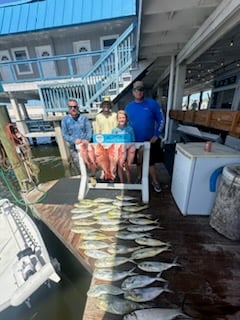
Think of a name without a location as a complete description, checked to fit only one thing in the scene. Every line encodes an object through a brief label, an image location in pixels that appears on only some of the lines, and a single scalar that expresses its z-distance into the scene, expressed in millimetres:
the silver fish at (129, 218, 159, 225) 1914
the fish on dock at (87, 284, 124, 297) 1224
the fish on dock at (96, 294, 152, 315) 1128
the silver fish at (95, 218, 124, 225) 1963
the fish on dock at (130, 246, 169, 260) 1503
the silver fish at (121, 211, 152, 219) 2029
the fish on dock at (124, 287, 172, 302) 1185
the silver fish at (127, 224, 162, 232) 1818
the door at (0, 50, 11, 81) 8164
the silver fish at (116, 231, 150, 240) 1733
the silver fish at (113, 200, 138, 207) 2281
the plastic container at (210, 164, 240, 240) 1490
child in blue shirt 2143
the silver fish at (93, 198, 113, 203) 2393
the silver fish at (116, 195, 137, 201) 2402
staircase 4613
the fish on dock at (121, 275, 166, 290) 1267
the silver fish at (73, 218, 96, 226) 1986
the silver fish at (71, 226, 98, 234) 1858
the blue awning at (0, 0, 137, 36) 6225
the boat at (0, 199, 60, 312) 1475
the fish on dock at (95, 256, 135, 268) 1443
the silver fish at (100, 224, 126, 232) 1859
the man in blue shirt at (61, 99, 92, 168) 2799
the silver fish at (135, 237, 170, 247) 1618
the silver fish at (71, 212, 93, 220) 2117
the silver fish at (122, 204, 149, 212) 2158
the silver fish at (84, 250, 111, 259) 1528
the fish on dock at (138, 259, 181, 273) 1375
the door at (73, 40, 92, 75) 7359
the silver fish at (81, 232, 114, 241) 1742
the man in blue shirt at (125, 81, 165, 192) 2288
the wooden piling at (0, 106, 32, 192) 2837
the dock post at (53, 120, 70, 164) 6549
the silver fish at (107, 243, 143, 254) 1570
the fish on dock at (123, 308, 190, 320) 1059
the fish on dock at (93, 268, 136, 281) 1339
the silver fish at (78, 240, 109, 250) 1628
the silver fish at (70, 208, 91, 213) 2228
